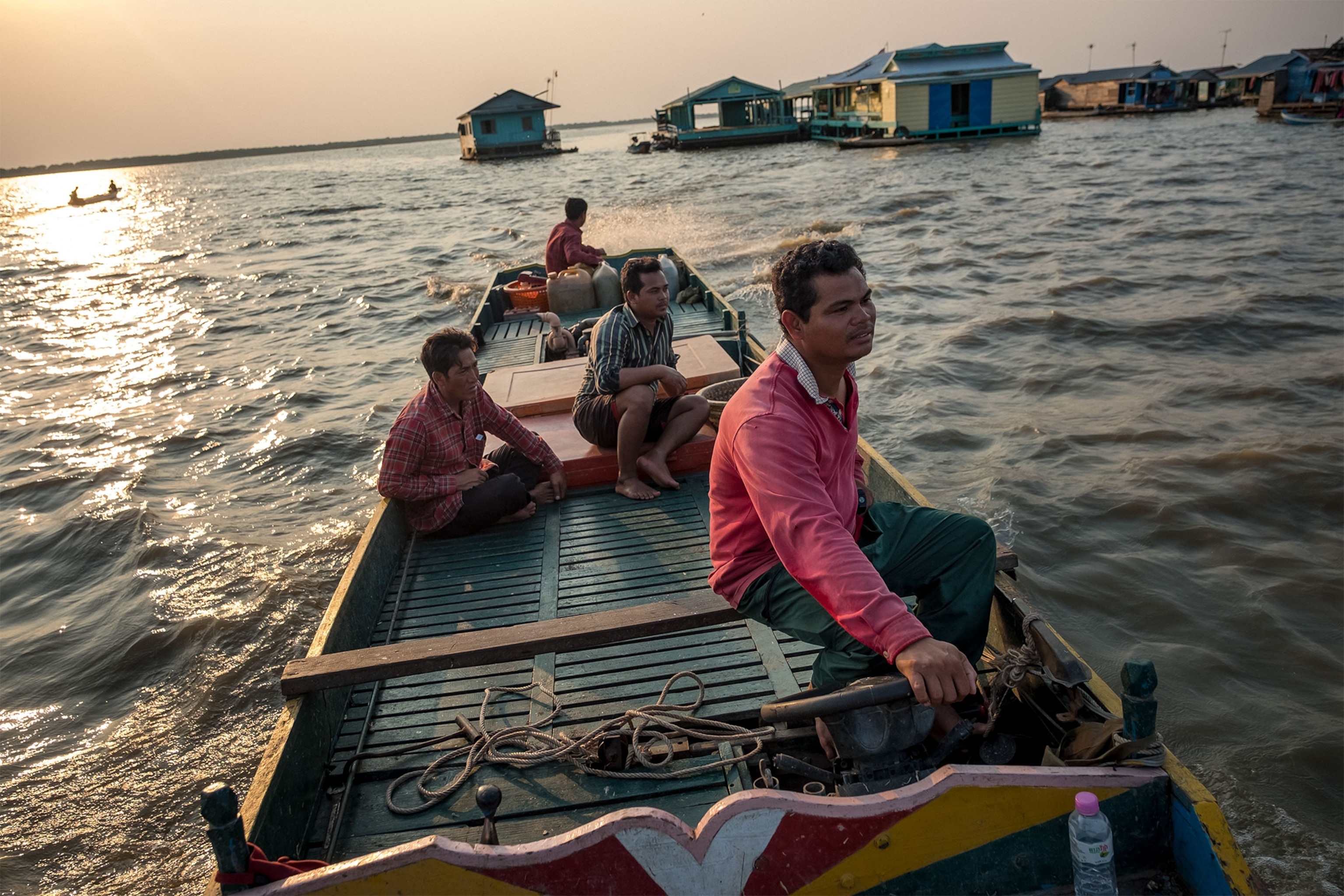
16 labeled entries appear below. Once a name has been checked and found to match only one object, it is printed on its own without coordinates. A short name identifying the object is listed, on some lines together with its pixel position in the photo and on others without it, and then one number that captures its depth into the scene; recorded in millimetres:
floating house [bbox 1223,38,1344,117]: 43125
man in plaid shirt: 4641
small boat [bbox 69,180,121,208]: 59406
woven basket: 5711
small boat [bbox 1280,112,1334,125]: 39406
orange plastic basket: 11242
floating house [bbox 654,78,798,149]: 55750
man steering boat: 2178
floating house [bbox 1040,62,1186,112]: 58906
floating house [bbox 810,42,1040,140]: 40875
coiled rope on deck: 3031
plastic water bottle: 2018
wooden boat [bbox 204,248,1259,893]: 2080
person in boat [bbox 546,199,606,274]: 10906
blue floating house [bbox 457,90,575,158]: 61469
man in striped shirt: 5000
